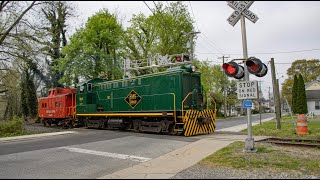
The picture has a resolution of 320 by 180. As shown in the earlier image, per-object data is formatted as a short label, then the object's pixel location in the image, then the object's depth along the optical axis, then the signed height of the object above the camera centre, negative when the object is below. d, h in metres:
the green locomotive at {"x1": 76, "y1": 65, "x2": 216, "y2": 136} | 17.42 +0.29
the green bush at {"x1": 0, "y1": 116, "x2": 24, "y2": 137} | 20.96 -1.04
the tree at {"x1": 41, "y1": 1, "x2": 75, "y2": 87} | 20.18 +6.25
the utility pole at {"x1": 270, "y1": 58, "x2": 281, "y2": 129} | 21.01 +1.27
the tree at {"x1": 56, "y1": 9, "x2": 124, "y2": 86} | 32.41 +6.20
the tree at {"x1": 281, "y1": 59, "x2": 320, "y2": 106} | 67.25 +7.79
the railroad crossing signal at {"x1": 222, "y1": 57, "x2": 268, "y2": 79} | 9.88 +1.25
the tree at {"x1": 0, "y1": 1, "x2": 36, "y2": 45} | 18.42 +6.13
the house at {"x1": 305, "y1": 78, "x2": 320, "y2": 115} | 55.97 +0.84
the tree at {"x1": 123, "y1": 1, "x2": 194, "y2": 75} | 41.19 +10.24
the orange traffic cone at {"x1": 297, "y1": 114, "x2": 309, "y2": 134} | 16.50 -1.09
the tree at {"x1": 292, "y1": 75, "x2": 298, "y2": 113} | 40.94 +1.62
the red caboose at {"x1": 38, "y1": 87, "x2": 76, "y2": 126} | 25.80 +0.46
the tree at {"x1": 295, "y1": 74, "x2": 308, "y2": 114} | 40.53 +0.80
